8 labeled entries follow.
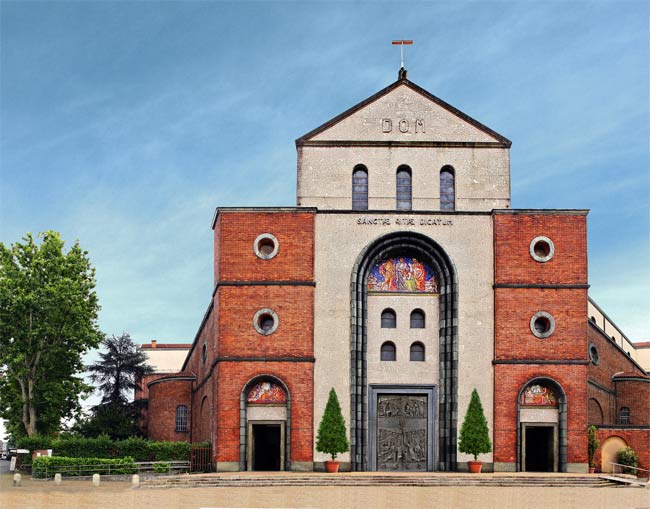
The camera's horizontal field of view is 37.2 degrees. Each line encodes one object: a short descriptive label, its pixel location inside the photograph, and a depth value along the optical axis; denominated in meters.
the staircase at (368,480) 34.88
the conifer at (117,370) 57.47
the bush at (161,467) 39.78
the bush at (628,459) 41.00
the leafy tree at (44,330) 50.16
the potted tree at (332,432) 39.34
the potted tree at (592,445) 40.53
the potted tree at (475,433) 39.38
